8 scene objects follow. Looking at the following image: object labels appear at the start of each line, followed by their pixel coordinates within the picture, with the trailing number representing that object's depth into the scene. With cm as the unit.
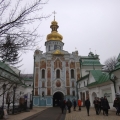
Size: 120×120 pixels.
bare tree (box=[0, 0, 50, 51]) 651
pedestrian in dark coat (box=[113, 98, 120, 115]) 1313
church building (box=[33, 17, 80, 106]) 3550
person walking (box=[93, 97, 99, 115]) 1409
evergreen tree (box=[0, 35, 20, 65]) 682
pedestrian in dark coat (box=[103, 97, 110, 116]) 1315
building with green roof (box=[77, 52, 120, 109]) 1883
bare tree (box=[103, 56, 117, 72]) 4453
